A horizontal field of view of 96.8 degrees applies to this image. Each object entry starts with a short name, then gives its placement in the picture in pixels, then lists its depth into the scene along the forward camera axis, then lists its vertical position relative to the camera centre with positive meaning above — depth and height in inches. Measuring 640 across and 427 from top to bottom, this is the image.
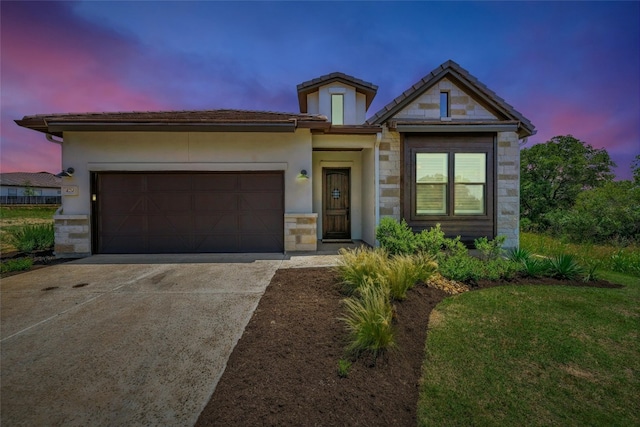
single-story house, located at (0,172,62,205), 1710.1 +112.5
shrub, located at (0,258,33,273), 240.4 -51.7
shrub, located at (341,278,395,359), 110.1 -49.0
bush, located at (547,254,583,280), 216.8 -48.0
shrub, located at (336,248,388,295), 172.1 -40.1
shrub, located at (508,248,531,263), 241.1 -43.4
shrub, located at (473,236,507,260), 232.4 -34.8
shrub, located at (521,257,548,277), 220.1 -48.7
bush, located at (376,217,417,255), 239.7 -29.1
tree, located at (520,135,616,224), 729.6 +79.8
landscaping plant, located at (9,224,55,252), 318.0 -38.6
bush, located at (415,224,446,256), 234.7 -30.4
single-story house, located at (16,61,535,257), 309.6 +34.3
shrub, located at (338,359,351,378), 98.8 -57.8
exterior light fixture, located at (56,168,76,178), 301.8 +35.7
